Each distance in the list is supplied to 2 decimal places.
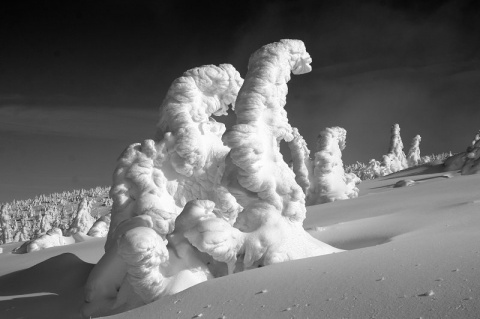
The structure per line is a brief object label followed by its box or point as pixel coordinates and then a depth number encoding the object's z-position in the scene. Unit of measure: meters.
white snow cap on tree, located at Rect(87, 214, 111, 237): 18.34
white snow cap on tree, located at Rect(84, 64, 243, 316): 8.31
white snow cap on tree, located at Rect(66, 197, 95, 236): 32.91
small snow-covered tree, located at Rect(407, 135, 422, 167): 49.34
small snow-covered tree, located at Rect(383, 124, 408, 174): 45.12
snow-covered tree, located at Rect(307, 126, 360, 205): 19.73
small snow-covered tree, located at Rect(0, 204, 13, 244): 55.72
